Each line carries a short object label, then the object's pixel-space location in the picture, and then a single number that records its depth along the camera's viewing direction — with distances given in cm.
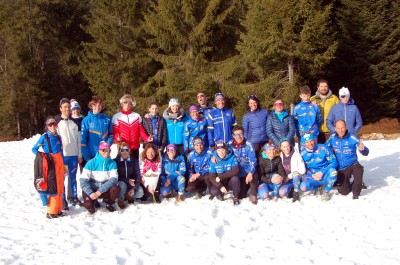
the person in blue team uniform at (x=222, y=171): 667
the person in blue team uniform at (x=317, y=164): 657
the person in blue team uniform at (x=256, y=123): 720
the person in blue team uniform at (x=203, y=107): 741
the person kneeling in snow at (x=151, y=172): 668
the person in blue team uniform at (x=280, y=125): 704
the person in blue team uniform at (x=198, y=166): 693
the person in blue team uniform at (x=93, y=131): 671
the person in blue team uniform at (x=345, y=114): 725
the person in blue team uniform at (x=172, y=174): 678
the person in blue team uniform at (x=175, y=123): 719
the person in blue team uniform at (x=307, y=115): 725
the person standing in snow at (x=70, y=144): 648
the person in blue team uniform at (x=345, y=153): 664
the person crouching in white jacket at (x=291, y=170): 656
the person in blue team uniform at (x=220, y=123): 739
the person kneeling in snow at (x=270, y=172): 664
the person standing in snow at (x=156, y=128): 714
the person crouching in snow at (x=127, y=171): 651
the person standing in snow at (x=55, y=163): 588
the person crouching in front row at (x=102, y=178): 607
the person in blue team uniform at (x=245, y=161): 668
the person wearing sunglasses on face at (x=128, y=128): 704
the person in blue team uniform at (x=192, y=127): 721
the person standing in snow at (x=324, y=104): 756
